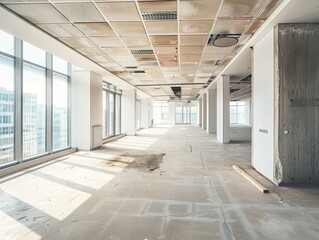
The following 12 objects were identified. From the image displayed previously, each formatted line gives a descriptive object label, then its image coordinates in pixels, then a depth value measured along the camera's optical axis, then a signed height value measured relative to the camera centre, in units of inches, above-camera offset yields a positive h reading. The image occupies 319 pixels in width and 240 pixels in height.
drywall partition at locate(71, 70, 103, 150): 302.0 +16.1
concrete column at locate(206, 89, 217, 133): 548.7 +25.4
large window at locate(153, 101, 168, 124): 1105.4 +41.3
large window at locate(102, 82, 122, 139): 423.5 +21.8
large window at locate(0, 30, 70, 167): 185.3 +20.4
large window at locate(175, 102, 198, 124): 1090.7 +37.8
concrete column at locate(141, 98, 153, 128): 807.1 +27.8
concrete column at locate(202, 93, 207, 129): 707.7 +35.8
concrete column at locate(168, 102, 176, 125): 1022.4 +35.4
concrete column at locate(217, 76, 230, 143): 368.8 +22.4
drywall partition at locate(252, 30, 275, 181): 161.6 +12.2
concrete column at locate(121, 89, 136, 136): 530.3 +23.5
